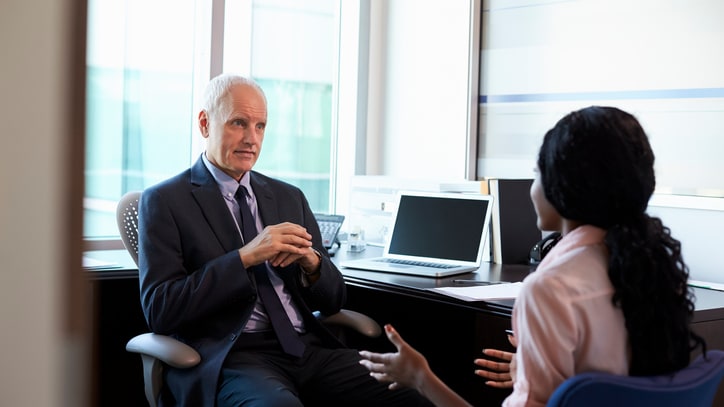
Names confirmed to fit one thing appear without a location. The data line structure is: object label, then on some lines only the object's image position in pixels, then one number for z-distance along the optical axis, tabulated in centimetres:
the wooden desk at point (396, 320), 258
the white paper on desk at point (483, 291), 240
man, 221
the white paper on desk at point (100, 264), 271
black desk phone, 336
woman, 130
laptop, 293
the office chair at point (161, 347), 216
